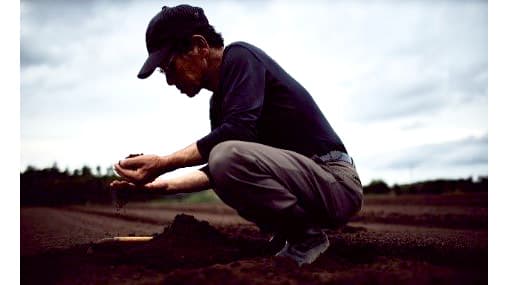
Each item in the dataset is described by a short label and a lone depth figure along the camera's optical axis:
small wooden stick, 2.92
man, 2.15
